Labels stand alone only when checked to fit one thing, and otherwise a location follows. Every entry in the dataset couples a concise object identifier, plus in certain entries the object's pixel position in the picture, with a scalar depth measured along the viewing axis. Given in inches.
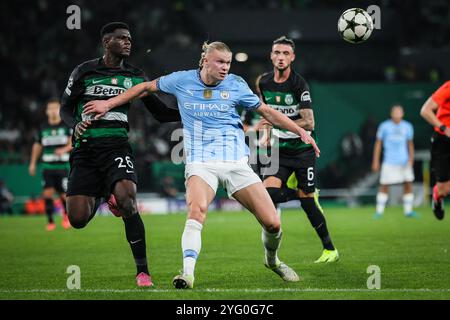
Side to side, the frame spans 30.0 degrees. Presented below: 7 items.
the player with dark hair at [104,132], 363.9
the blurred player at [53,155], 739.4
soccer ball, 438.9
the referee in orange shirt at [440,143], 500.3
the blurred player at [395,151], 851.4
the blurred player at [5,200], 1013.2
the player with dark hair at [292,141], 446.6
